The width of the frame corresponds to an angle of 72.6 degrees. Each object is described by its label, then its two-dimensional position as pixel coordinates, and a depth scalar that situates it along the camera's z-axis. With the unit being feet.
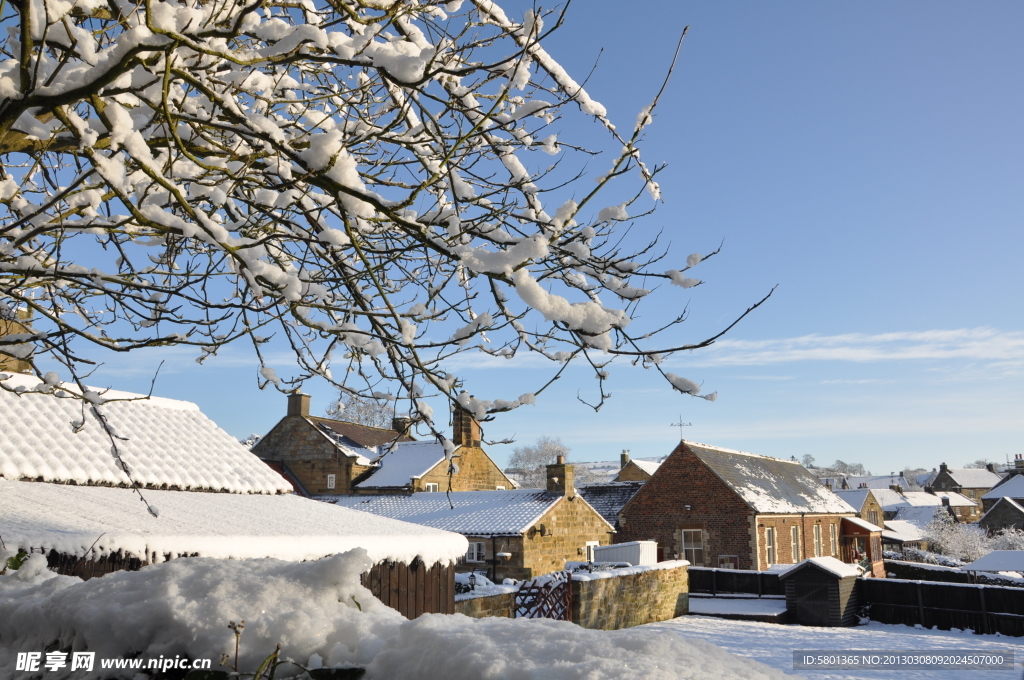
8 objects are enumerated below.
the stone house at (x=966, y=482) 285.23
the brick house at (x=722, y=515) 90.94
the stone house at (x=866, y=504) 152.00
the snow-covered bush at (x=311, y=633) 5.36
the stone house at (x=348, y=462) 103.55
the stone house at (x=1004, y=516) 190.70
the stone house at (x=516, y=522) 76.33
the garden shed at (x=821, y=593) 63.31
